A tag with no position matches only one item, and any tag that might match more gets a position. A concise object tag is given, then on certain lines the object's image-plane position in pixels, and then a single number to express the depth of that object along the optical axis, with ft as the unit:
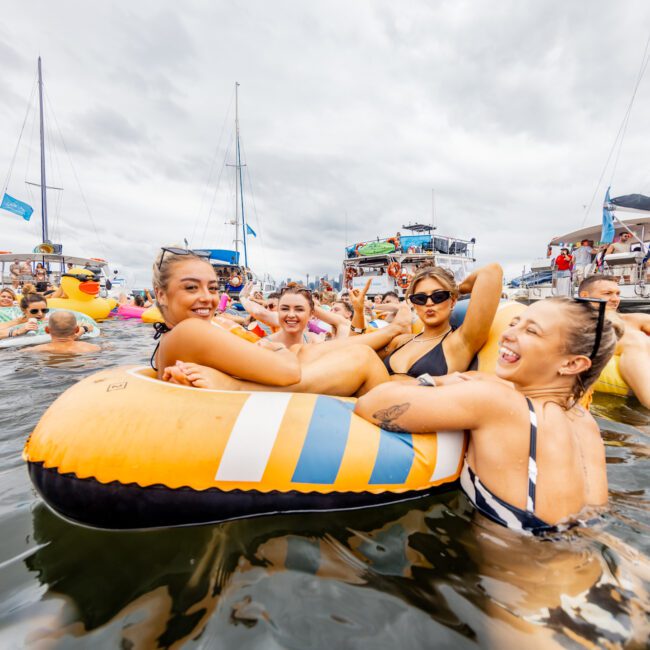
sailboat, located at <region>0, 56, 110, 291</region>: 54.90
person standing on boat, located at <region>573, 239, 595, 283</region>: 49.74
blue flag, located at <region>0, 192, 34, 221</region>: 54.75
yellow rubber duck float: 36.27
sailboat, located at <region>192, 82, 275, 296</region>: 78.56
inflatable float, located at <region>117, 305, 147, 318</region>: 45.96
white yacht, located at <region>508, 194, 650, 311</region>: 40.91
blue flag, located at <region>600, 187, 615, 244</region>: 43.93
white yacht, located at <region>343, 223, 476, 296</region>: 88.42
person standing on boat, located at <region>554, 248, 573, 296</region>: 46.96
